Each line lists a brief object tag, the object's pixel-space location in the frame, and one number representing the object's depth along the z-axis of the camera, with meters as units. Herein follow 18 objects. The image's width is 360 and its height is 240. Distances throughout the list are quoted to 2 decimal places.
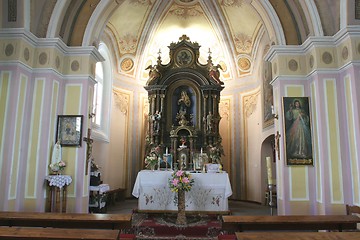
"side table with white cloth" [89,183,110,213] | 8.95
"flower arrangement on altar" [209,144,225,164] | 11.19
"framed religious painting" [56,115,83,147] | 7.93
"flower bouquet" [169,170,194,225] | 6.96
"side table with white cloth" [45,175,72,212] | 7.42
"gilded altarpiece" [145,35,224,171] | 12.28
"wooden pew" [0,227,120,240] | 3.21
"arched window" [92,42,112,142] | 12.04
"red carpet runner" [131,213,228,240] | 6.50
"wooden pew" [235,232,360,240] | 3.24
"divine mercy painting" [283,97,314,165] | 7.66
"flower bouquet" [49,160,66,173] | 7.51
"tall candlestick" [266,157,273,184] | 7.09
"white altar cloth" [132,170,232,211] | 8.32
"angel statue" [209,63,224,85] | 12.85
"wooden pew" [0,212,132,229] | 4.32
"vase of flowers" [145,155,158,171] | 9.02
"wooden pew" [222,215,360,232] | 4.32
